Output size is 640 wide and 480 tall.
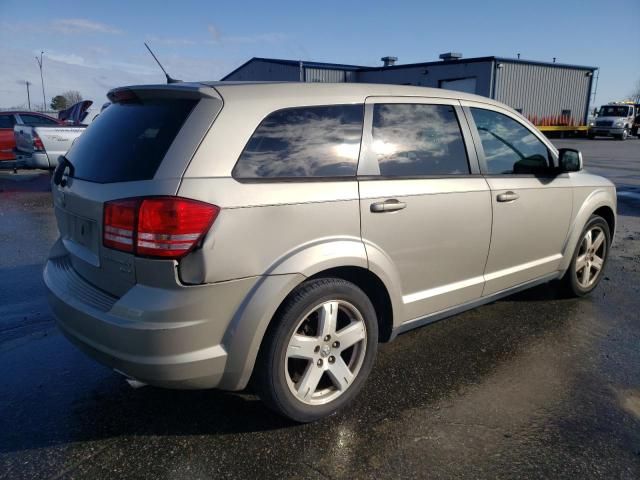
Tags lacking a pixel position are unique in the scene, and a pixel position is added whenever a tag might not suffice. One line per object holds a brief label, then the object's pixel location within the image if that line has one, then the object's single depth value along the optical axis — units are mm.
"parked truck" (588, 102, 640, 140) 34094
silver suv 2197
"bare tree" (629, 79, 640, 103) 94781
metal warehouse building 29188
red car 13336
